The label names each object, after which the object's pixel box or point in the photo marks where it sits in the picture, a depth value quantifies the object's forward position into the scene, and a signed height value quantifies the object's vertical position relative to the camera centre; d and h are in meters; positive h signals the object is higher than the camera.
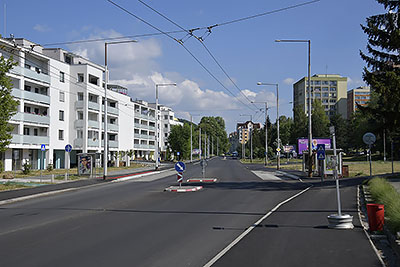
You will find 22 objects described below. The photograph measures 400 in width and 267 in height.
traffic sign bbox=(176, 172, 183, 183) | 22.54 -1.53
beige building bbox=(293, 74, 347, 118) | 152.62 +20.79
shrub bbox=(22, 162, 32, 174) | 38.72 -1.82
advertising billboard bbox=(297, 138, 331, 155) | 58.06 +0.81
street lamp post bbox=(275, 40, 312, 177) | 32.06 +2.32
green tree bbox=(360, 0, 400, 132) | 21.80 +5.04
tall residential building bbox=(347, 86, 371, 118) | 163.50 +20.51
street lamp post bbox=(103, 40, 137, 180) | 32.91 +2.00
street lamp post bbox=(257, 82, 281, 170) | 50.22 +5.62
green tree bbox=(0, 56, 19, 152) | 24.28 +2.66
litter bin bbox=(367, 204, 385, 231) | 9.71 -1.63
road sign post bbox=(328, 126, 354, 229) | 10.27 -1.82
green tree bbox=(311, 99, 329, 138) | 116.62 +6.34
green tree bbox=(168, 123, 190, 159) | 95.12 +2.17
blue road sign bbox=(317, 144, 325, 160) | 23.86 -0.24
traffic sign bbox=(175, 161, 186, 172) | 22.39 -0.98
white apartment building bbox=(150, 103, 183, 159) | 123.53 +8.56
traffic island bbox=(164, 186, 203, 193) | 22.19 -2.17
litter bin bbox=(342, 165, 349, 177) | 33.53 -1.87
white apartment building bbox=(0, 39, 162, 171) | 45.43 +5.14
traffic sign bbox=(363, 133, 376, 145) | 24.05 +0.55
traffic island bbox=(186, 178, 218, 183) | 30.34 -2.32
